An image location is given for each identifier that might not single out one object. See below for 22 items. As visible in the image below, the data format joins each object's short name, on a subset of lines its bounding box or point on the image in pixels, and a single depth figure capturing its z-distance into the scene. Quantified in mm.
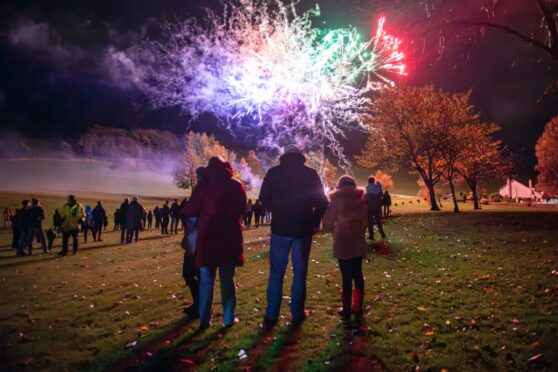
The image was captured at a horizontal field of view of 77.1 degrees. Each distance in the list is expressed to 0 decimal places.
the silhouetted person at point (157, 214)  31166
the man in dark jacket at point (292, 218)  5586
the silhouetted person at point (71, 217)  15762
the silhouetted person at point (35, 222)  16344
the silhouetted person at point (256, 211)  31109
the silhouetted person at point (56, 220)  27781
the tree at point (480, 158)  38406
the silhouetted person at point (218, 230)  5398
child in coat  5918
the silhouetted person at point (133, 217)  20180
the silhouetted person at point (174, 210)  27719
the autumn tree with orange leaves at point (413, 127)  36938
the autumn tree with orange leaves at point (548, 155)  52875
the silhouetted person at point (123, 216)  21328
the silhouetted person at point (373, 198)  14509
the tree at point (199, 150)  70438
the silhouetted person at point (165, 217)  27766
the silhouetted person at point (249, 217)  30858
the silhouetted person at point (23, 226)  16422
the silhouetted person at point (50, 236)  18411
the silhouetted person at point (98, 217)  23094
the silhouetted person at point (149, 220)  35356
